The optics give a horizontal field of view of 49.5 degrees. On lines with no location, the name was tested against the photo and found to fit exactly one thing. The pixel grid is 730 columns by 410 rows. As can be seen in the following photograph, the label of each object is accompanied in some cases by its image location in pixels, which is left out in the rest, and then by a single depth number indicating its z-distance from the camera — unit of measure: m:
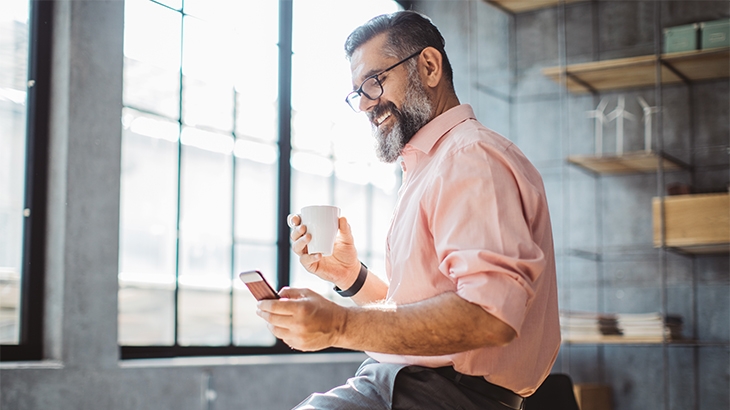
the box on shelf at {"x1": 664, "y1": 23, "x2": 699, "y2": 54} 4.04
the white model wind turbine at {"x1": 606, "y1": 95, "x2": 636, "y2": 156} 4.46
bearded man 1.33
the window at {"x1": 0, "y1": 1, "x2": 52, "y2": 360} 2.75
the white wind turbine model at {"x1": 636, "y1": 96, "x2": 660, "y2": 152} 4.36
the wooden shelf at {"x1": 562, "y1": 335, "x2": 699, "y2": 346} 3.94
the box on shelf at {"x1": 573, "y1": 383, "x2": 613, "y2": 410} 4.10
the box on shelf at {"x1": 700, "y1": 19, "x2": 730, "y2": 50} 3.96
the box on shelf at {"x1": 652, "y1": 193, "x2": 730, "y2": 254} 3.83
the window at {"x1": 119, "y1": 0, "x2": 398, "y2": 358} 3.57
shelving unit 4.02
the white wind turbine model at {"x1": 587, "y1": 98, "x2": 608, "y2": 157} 4.53
